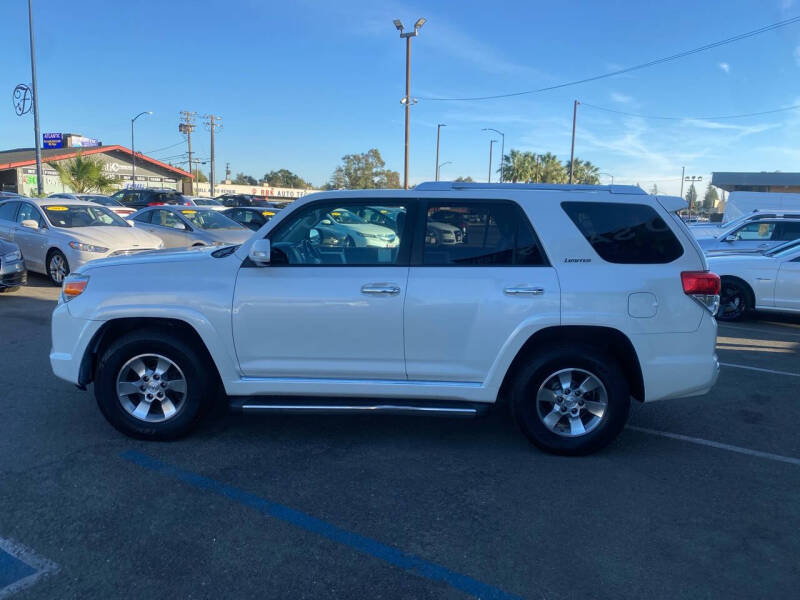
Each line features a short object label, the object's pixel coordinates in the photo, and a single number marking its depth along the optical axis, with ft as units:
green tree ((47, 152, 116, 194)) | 108.27
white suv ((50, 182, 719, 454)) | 13.62
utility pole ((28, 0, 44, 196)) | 75.25
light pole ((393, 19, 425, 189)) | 78.89
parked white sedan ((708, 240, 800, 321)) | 31.60
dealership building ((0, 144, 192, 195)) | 140.87
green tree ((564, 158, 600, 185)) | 200.44
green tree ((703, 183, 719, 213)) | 381.36
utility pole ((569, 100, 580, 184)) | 122.11
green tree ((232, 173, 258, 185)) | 404.77
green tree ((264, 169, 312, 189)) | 403.54
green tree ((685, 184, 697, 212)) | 329.31
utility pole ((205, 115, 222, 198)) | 201.87
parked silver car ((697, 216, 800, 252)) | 45.55
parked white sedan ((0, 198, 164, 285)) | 36.19
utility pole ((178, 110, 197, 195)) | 234.58
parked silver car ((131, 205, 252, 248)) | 43.14
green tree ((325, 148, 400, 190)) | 259.60
